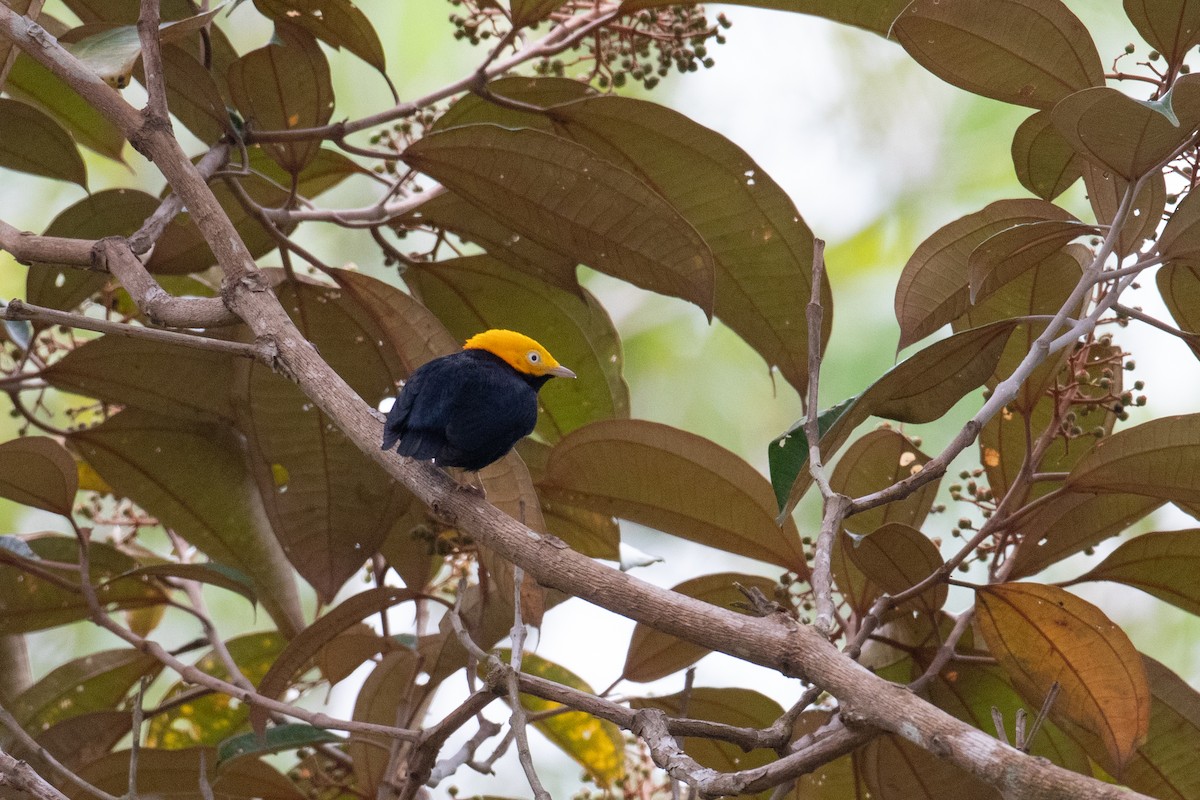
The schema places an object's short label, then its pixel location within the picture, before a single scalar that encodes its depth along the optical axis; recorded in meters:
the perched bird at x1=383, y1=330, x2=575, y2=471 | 7.97
